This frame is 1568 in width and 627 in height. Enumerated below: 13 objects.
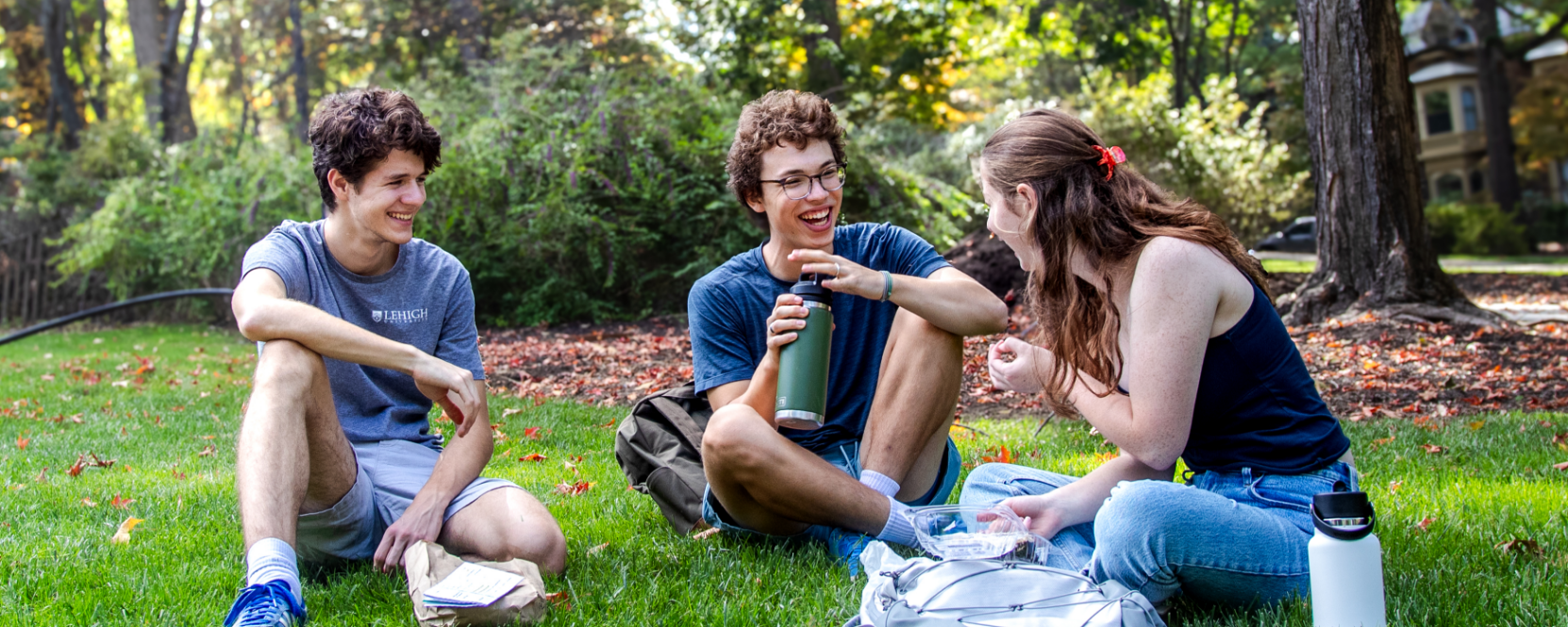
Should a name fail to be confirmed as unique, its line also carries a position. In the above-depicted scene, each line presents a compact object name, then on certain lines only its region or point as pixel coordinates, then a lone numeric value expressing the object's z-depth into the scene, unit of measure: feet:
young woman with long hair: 7.63
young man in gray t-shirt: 8.80
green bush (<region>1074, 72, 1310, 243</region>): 54.90
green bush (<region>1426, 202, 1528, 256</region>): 78.43
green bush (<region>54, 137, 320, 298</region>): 39.55
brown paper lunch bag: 8.07
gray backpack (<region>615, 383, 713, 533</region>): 11.34
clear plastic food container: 8.41
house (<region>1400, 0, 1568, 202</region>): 114.73
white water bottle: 6.69
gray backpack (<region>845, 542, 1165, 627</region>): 7.01
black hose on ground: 12.61
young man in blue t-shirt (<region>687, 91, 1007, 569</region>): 9.55
